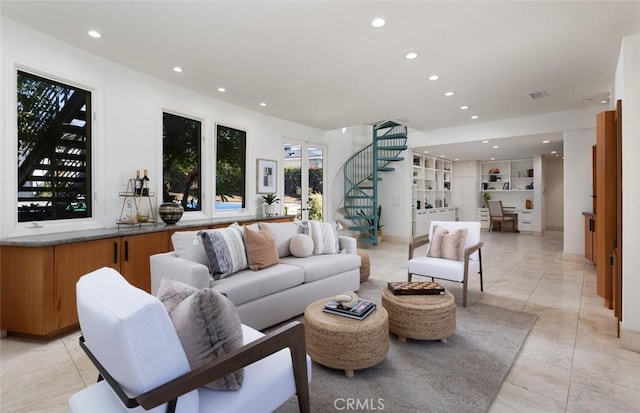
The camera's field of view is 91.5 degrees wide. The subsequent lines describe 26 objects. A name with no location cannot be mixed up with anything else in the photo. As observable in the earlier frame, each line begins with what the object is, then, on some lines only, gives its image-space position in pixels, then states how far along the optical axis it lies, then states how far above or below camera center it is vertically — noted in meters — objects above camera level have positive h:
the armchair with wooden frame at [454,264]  3.37 -0.65
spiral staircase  7.46 +0.83
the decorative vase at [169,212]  4.01 -0.06
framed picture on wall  5.77 +0.60
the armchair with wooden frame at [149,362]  1.00 -0.56
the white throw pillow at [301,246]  3.60 -0.45
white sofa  2.58 -0.67
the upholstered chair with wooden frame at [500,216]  9.72 -0.31
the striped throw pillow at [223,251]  2.78 -0.41
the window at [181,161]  4.41 +0.68
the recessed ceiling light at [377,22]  2.77 +1.67
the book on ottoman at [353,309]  2.16 -0.74
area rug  1.82 -1.14
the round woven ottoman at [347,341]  2.02 -0.89
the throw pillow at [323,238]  3.81 -0.39
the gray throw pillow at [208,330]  1.20 -0.49
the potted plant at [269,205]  5.79 +0.04
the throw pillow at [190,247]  2.82 -0.37
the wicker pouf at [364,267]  4.27 -0.84
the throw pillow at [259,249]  3.07 -0.43
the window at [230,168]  5.18 +0.68
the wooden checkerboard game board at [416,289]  2.68 -0.72
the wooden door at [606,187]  2.81 +0.17
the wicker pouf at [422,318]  2.44 -0.88
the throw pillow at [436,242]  3.83 -0.45
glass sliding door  6.56 +0.61
